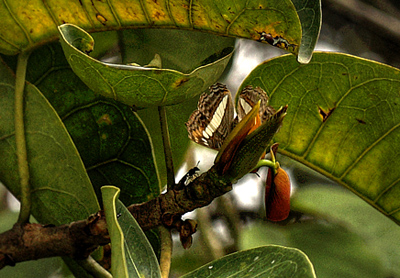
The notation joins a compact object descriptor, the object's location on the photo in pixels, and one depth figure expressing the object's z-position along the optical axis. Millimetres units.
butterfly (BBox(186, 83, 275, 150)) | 1603
